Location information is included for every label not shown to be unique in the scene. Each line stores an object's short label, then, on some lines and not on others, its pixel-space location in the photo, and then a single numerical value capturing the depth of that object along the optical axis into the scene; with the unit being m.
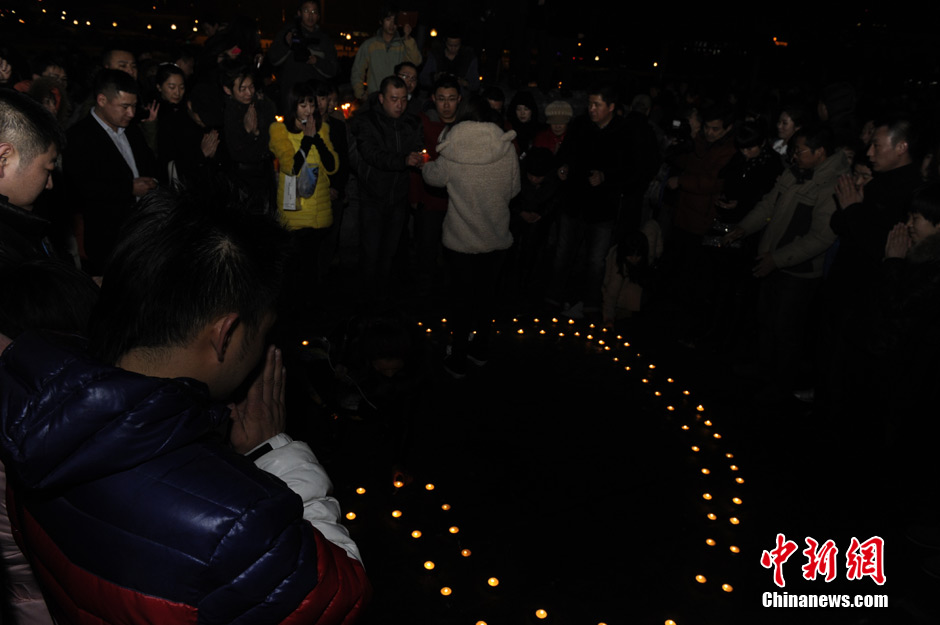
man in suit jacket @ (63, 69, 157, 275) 4.89
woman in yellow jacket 5.94
